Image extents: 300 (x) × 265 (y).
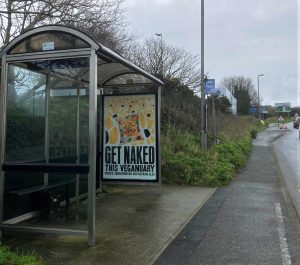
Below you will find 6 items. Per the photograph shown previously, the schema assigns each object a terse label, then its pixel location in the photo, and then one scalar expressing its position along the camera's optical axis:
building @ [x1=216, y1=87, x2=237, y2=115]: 37.16
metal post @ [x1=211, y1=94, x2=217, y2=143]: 17.12
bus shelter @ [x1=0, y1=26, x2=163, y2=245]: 5.85
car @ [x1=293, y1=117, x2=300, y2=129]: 57.84
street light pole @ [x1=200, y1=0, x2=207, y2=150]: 14.70
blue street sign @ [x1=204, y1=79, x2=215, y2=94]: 15.81
